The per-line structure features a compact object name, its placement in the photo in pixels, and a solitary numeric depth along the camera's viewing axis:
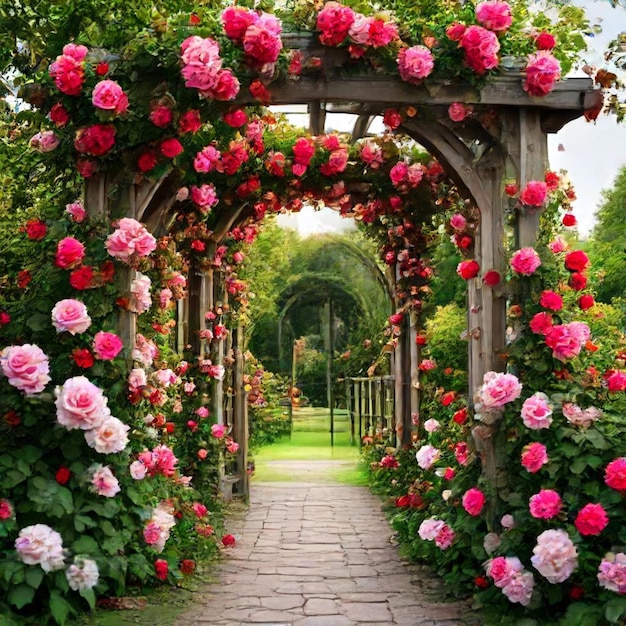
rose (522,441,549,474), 4.11
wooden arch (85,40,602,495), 4.60
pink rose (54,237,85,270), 4.36
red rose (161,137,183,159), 4.49
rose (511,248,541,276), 4.54
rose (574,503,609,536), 3.71
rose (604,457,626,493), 3.73
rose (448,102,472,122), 4.61
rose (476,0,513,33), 4.43
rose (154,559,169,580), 4.72
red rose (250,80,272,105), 4.39
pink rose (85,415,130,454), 4.14
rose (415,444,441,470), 5.41
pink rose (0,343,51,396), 4.02
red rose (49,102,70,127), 4.43
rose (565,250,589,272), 4.54
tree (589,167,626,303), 17.14
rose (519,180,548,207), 4.61
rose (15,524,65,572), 3.78
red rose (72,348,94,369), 4.35
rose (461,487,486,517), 4.55
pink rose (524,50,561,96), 4.50
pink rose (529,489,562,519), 3.93
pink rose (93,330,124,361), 4.40
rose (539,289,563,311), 4.47
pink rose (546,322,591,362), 4.44
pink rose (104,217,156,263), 4.46
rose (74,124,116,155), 4.38
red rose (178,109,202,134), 4.41
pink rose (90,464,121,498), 4.16
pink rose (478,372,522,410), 4.41
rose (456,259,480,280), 4.95
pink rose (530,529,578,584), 3.79
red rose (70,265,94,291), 4.39
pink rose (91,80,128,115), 4.21
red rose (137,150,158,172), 4.55
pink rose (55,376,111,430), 4.04
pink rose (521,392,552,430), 4.20
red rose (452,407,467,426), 4.91
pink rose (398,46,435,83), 4.43
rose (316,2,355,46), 4.31
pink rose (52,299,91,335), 4.26
